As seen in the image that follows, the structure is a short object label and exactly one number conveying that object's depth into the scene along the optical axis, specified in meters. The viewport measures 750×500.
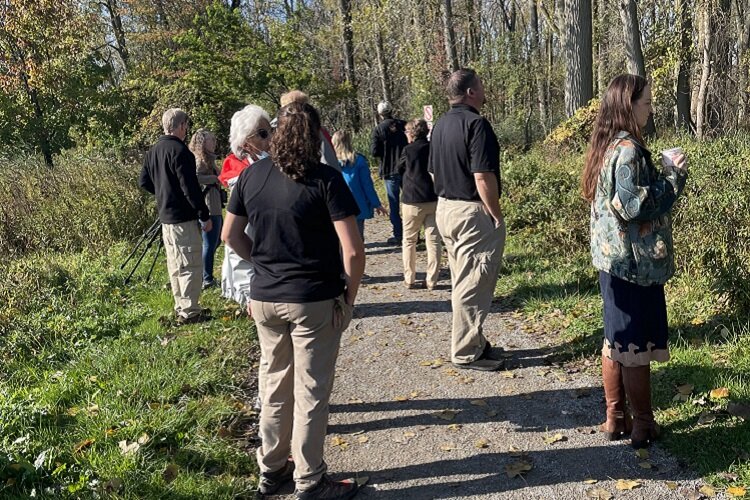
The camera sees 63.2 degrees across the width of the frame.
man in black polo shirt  4.64
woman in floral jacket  3.32
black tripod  7.89
